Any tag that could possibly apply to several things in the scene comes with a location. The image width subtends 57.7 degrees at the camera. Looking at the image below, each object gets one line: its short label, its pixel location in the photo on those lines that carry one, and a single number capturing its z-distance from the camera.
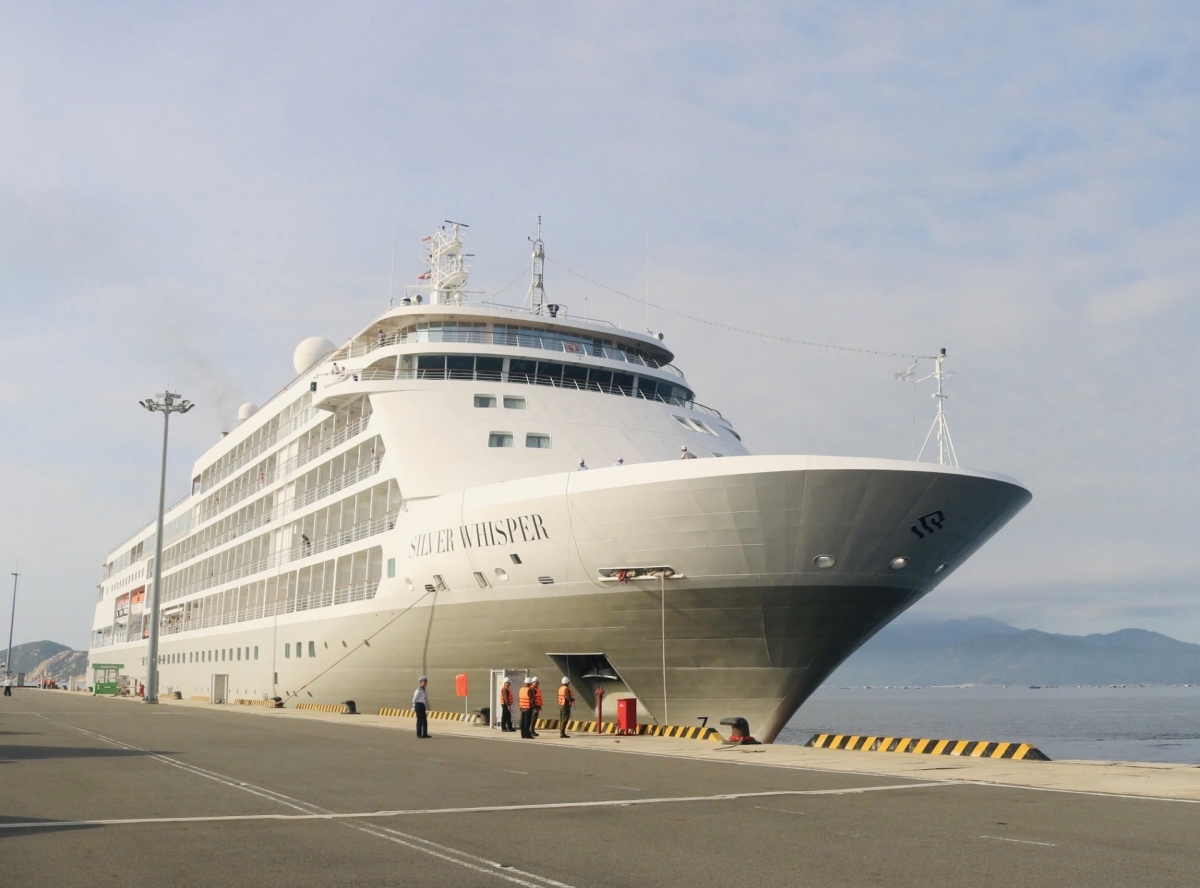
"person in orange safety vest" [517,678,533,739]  21.80
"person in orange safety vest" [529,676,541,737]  22.03
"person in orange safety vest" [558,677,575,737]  23.57
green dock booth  65.97
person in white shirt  21.94
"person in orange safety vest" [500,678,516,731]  23.89
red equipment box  22.84
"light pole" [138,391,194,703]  48.53
